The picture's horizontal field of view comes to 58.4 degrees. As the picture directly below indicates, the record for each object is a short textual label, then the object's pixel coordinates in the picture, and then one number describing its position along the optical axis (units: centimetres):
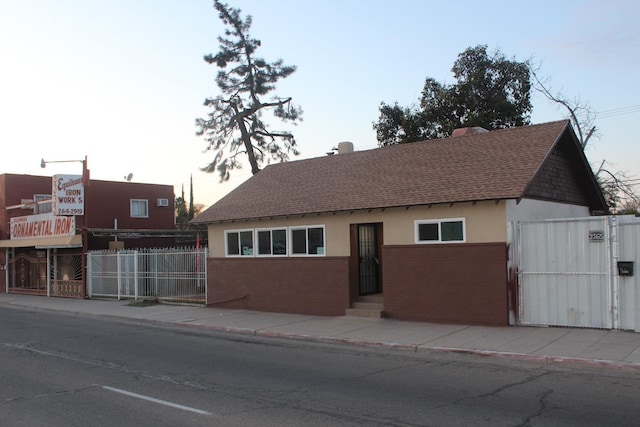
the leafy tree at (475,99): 3231
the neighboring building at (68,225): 2539
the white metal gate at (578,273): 1171
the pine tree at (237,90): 3878
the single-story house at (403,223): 1348
